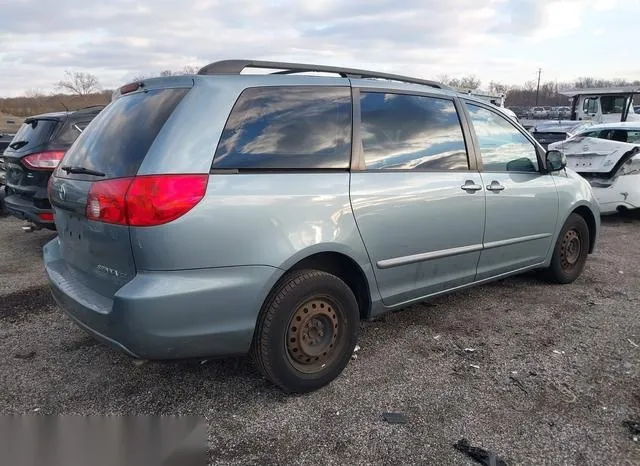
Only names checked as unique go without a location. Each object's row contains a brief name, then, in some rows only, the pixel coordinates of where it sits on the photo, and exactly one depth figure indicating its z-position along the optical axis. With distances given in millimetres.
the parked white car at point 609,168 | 7922
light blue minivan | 2574
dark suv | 5801
